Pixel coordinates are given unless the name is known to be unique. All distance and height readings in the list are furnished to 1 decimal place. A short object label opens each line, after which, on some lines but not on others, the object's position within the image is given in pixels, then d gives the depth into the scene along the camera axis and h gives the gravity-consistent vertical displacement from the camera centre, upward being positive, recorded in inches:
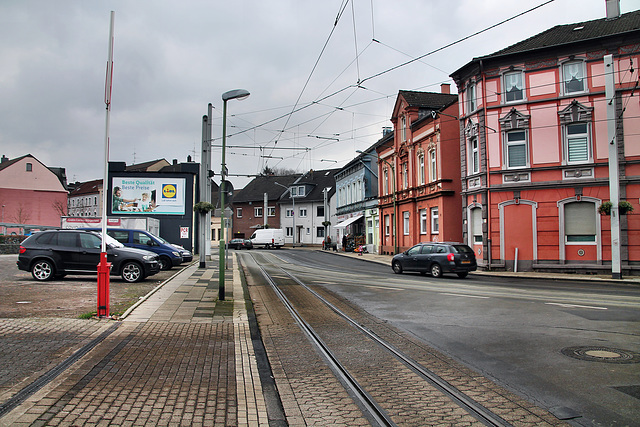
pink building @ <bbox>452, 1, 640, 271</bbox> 911.5 +177.5
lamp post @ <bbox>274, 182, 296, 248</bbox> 2652.6 +69.0
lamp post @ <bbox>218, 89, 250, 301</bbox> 510.9 +72.2
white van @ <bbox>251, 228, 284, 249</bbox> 2458.2 +7.7
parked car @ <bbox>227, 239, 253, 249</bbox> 2495.1 -16.1
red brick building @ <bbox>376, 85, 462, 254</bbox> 1253.1 +181.7
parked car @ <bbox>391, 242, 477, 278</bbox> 866.8 -32.8
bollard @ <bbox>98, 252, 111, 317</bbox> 386.6 -35.9
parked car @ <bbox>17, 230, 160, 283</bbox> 643.5 -16.6
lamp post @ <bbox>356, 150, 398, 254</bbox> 1515.7 +74.3
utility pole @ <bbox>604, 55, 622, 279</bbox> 827.4 +106.2
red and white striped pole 387.2 -14.9
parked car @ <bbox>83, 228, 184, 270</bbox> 905.5 -3.5
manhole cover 275.0 -63.5
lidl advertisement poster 1716.3 +146.6
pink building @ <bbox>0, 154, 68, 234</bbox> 2486.5 +239.8
